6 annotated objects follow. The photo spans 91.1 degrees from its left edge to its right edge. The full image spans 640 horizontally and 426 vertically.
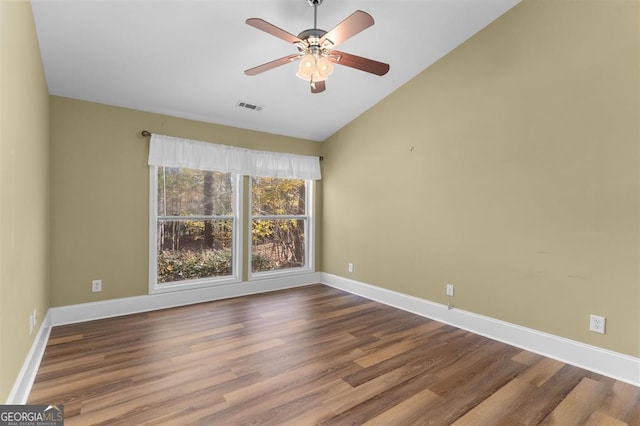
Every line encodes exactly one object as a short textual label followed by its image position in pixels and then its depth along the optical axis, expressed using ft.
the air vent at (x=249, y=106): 12.79
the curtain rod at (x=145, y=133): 12.16
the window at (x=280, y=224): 15.49
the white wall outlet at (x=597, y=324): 7.91
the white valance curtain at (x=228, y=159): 12.54
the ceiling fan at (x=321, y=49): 6.61
